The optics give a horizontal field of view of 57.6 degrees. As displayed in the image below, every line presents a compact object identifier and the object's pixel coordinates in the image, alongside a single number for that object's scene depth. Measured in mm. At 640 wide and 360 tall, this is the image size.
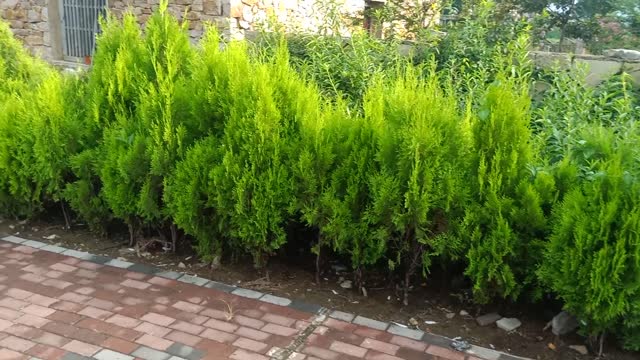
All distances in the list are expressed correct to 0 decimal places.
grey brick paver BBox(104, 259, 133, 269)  4137
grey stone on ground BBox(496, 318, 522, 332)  3393
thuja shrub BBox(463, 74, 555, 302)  3195
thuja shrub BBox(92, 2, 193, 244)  3955
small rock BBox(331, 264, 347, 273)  4090
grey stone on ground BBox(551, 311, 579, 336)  3273
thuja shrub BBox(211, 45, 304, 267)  3652
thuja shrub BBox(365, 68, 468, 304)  3303
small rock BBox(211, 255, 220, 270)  4105
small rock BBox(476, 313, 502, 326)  3457
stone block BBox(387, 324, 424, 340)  3307
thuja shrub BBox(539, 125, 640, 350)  2834
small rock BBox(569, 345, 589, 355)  3180
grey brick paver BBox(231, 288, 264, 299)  3725
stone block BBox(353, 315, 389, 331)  3393
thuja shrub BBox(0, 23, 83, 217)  4445
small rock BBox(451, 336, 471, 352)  3193
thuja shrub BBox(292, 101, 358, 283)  3588
